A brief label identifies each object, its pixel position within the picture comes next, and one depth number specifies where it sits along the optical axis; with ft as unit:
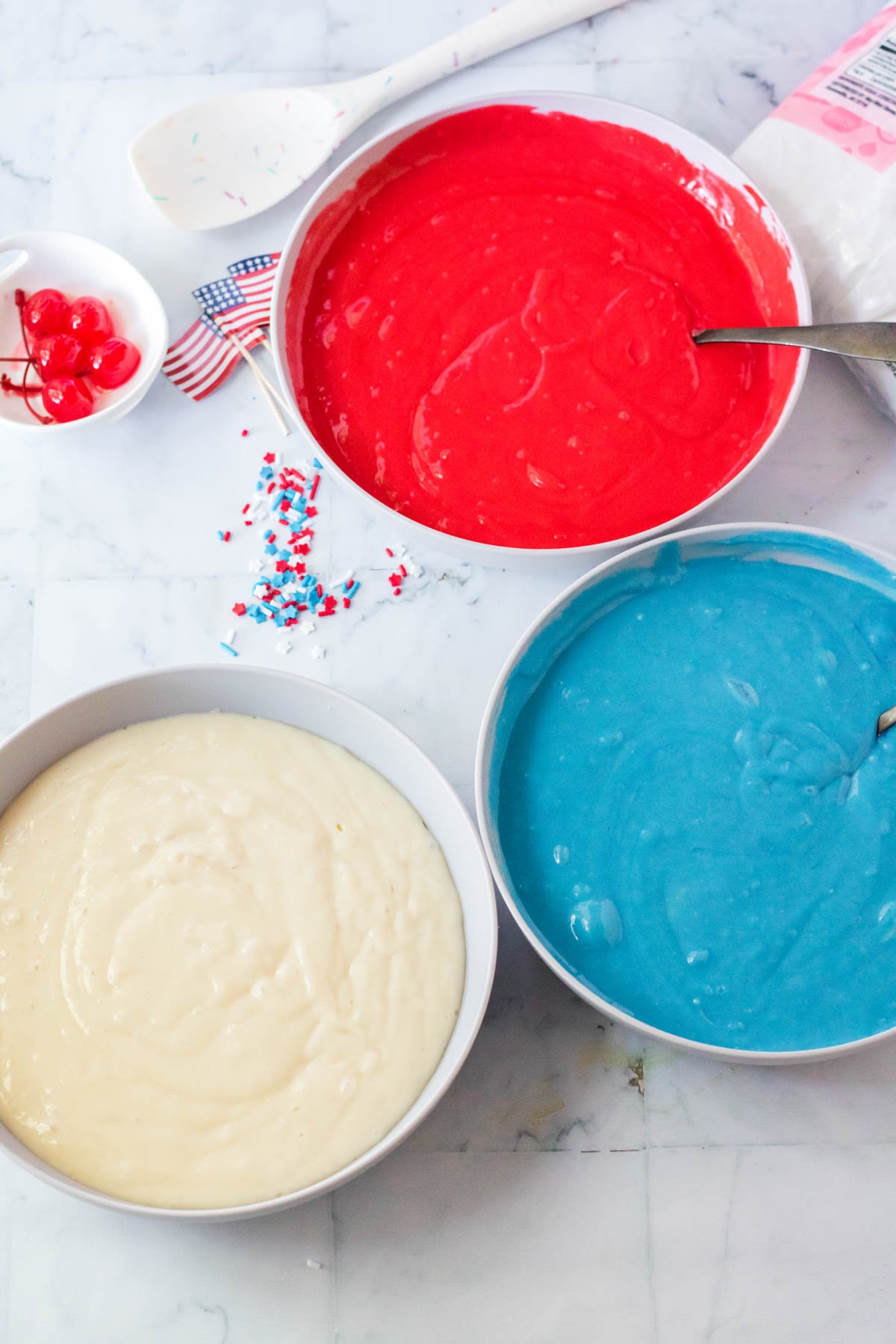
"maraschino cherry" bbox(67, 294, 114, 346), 3.68
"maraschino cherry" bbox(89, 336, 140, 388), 3.67
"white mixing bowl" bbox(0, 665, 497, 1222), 3.41
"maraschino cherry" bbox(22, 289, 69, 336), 3.68
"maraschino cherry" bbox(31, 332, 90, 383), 3.65
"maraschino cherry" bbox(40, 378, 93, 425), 3.65
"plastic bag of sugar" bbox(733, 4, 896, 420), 3.62
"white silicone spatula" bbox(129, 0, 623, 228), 3.75
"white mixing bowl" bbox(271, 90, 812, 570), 3.54
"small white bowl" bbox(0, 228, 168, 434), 3.68
